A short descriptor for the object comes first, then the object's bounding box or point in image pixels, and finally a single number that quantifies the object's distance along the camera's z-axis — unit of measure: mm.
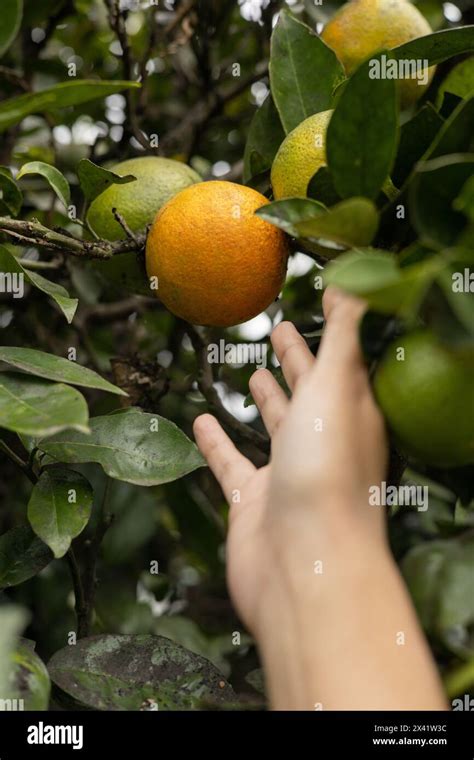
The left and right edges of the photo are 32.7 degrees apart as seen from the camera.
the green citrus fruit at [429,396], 667
